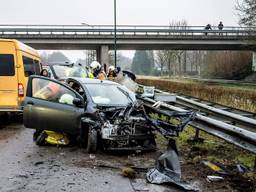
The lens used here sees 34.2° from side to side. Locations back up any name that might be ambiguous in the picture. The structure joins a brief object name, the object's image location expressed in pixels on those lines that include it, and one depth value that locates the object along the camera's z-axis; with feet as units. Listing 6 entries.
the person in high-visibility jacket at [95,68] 59.63
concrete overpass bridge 174.63
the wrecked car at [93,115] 26.40
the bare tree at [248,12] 116.06
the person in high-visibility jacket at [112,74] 58.86
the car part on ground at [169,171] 19.70
